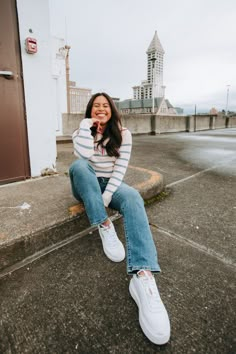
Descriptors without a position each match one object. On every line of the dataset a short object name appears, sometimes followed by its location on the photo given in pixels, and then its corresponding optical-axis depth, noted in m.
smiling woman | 0.98
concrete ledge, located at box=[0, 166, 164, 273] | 1.35
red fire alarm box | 2.13
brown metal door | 2.00
